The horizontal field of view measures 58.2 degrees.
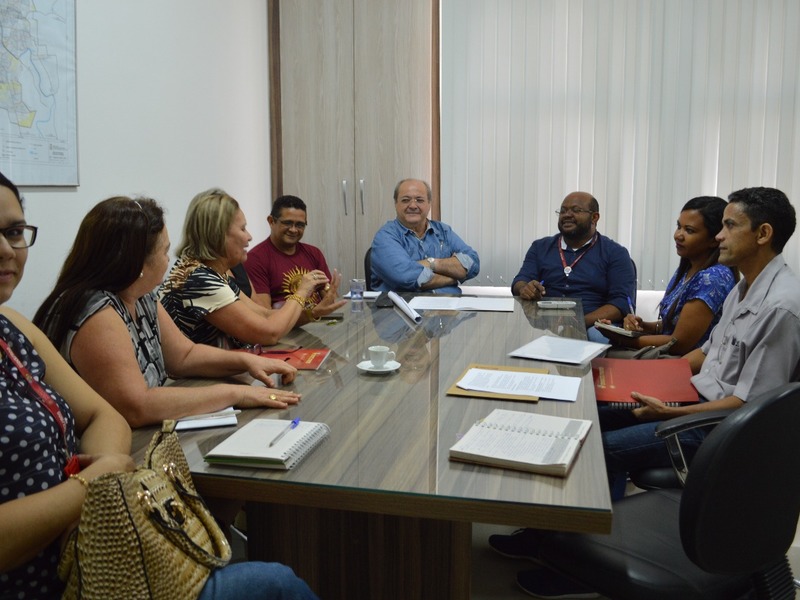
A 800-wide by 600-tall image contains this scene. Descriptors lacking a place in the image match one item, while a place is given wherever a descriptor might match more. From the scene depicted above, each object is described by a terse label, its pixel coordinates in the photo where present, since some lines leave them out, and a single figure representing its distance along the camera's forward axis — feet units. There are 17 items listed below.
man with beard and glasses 12.73
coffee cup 7.00
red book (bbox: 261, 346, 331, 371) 7.29
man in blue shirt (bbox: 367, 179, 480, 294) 13.24
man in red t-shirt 12.35
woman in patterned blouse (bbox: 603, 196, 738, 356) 8.96
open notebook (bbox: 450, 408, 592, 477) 4.45
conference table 4.19
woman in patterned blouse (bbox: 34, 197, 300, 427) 5.48
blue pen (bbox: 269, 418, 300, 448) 4.82
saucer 6.97
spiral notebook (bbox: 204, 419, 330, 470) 4.53
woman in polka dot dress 3.88
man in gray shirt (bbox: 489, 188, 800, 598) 6.54
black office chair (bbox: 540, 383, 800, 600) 4.40
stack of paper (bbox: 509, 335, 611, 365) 7.54
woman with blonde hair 7.81
